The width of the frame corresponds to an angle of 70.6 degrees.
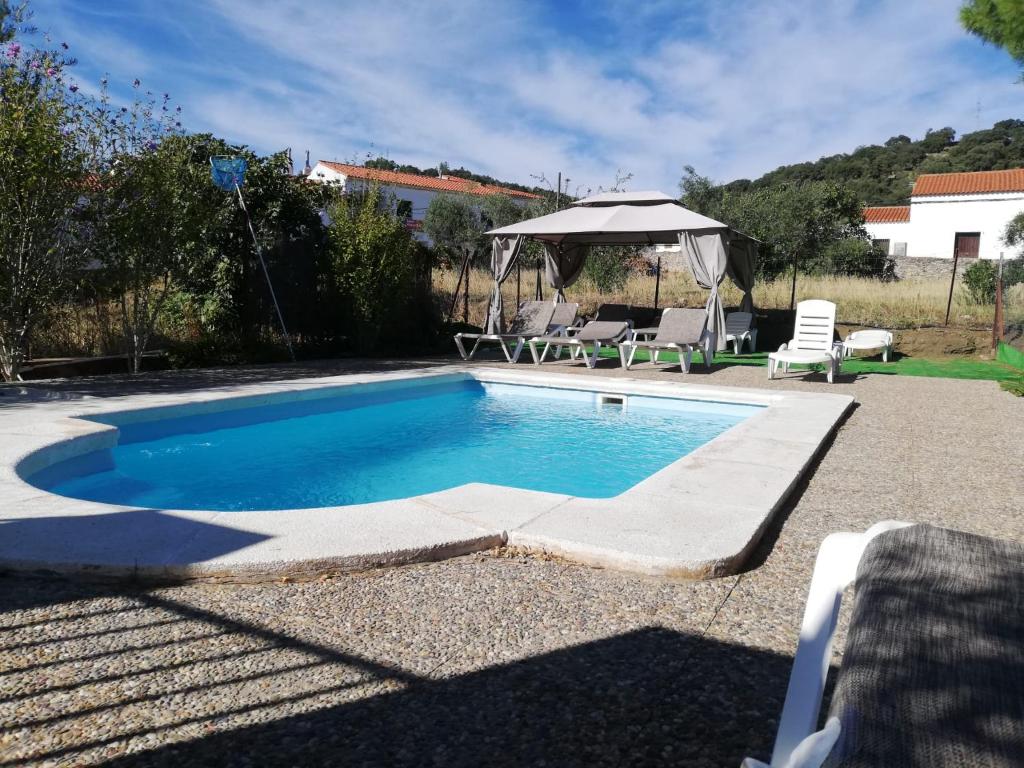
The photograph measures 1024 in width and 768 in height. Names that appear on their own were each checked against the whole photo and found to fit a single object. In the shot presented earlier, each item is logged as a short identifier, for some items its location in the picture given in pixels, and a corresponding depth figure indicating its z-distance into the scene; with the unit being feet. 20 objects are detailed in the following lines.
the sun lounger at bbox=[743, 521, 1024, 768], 3.48
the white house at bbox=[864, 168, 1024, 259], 94.43
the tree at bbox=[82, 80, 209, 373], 26.35
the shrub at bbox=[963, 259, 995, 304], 48.73
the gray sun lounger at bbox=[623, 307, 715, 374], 34.42
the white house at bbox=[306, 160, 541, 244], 118.11
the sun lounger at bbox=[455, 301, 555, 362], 37.81
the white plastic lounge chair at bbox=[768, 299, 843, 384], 31.81
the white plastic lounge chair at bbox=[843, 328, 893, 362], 38.70
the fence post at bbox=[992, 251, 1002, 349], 37.37
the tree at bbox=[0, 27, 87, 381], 23.25
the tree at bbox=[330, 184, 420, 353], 35.65
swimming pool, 17.53
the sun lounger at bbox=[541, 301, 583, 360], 40.16
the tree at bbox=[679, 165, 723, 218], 83.25
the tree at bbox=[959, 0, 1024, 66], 21.25
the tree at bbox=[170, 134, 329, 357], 33.06
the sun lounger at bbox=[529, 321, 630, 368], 35.78
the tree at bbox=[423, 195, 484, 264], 106.32
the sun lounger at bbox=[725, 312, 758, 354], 41.68
